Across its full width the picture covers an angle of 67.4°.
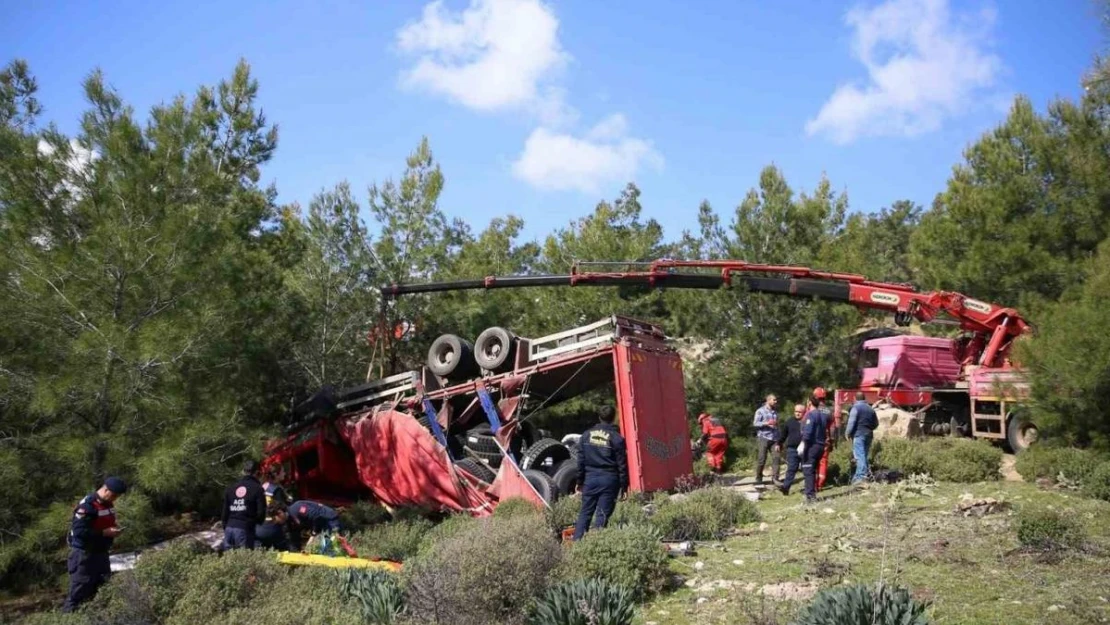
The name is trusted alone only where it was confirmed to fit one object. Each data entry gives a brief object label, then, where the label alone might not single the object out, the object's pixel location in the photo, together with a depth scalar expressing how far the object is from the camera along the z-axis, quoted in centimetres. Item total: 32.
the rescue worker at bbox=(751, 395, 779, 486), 1386
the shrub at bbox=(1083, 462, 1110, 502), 1033
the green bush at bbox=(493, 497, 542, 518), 1019
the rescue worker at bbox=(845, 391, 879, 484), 1208
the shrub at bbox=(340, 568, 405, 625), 634
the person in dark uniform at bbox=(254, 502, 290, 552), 909
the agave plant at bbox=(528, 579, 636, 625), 561
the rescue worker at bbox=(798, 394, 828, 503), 1149
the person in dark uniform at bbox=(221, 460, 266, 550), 876
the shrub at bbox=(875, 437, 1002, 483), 1222
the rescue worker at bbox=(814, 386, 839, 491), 1192
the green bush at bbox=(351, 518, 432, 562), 920
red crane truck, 1498
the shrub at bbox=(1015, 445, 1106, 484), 1128
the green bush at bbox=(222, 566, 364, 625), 625
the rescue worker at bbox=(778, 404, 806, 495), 1213
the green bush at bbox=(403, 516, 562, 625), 630
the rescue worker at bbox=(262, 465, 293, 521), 956
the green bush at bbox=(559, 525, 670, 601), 690
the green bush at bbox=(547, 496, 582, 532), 970
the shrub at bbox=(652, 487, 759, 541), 933
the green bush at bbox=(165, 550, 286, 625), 664
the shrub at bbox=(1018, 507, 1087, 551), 761
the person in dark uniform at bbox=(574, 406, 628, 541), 856
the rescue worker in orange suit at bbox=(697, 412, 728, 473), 1583
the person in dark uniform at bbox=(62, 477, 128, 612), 762
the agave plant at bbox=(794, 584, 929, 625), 481
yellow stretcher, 769
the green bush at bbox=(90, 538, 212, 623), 676
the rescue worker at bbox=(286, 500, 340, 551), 965
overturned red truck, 1227
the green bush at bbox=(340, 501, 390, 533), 1242
